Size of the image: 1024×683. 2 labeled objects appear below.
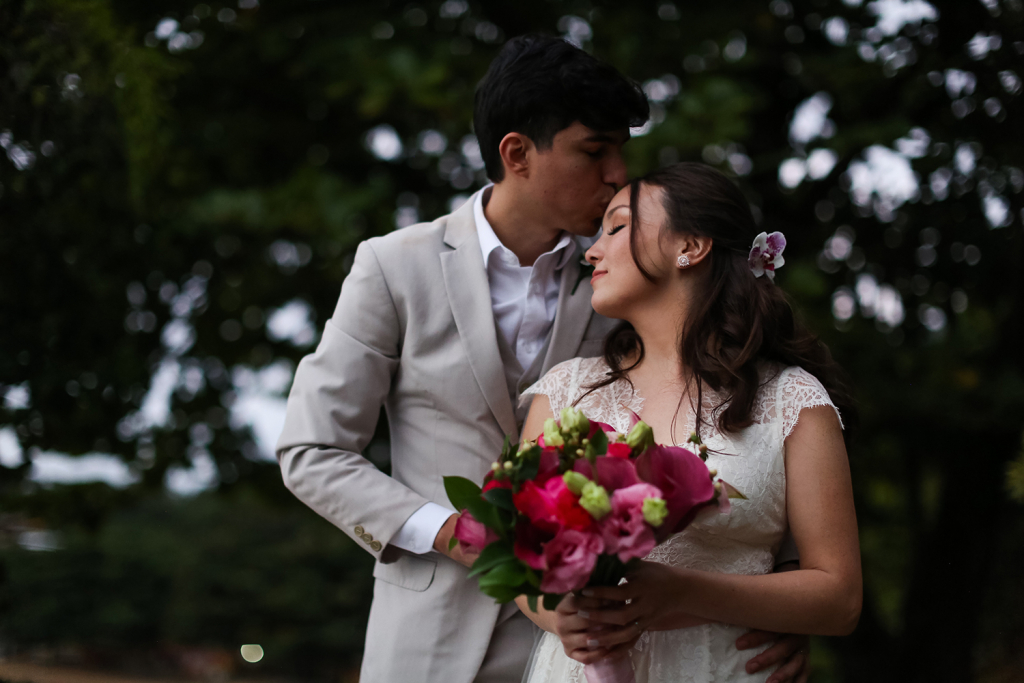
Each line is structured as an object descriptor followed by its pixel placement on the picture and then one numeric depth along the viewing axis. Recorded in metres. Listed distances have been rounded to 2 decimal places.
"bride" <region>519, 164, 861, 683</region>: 2.03
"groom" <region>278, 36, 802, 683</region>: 2.51
